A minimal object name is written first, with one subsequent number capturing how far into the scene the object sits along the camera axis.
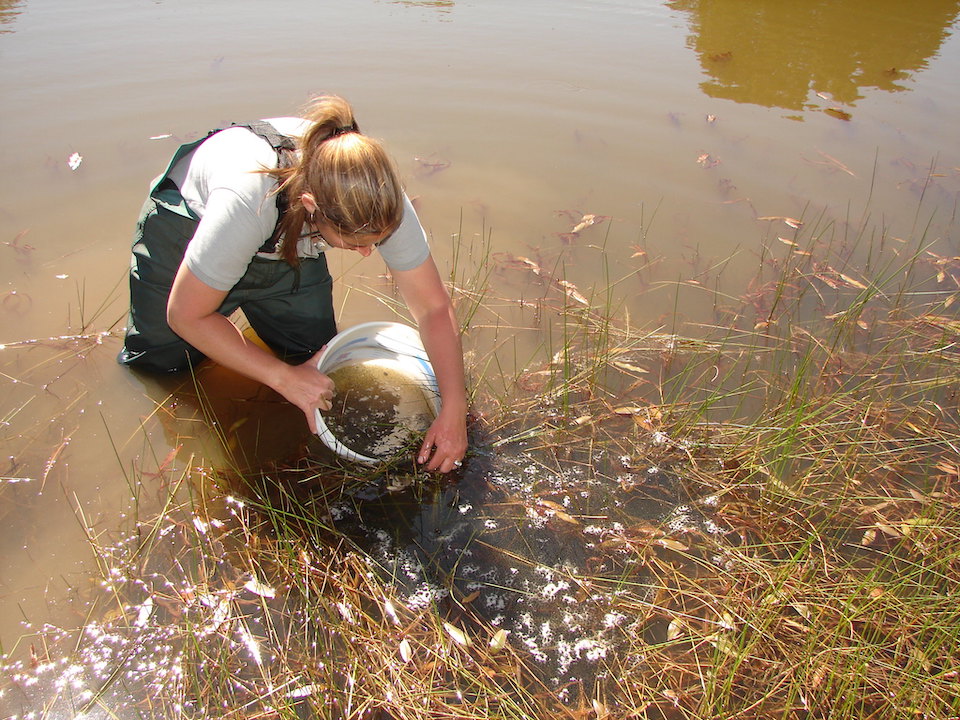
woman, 1.86
